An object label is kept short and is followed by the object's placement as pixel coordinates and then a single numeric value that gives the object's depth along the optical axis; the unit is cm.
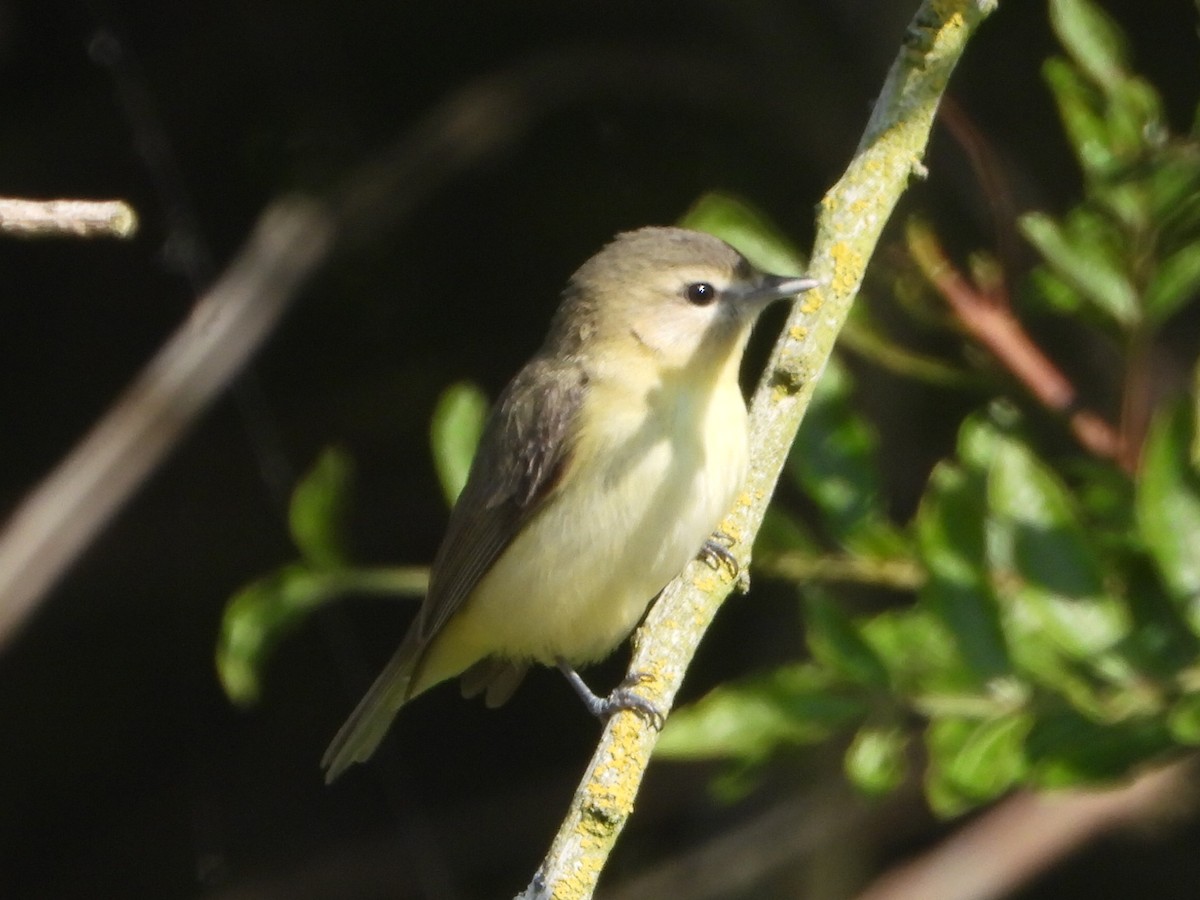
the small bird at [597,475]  652
